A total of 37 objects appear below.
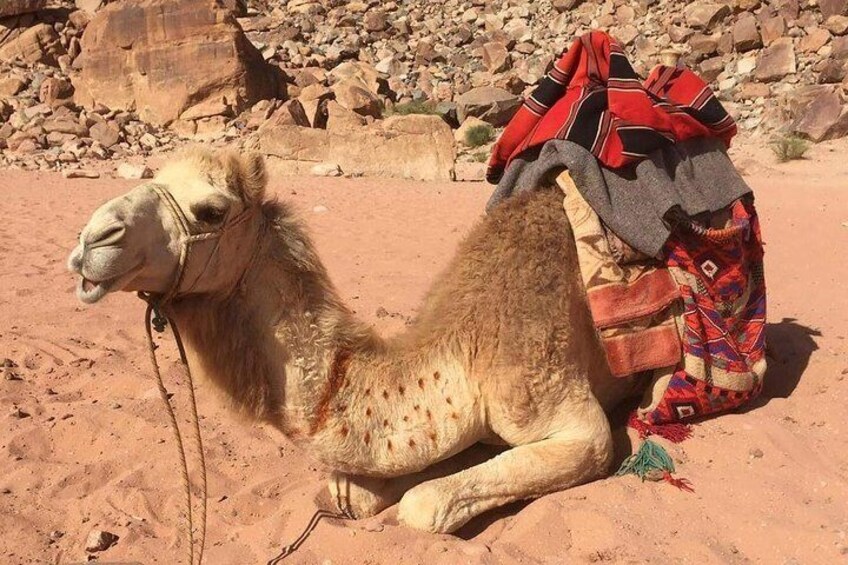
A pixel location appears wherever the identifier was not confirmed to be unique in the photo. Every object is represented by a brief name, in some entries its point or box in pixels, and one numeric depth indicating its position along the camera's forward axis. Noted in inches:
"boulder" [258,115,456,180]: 530.3
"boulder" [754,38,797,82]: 802.8
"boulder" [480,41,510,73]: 1035.9
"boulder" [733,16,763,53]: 884.0
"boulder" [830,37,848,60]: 761.2
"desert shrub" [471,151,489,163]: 636.1
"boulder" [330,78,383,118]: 788.6
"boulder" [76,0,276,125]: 765.9
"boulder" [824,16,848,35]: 820.0
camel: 102.2
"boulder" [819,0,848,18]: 855.7
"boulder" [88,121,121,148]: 695.1
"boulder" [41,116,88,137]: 693.9
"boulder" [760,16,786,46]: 875.4
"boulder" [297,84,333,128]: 727.1
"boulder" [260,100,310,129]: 665.0
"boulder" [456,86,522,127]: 800.3
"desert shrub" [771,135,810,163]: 545.6
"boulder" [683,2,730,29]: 959.0
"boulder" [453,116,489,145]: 719.7
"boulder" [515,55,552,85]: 947.3
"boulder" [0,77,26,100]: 791.7
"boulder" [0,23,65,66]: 890.7
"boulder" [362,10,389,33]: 1207.6
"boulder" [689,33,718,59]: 920.3
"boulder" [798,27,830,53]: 825.5
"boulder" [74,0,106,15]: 1009.4
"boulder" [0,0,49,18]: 908.6
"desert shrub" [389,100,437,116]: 848.9
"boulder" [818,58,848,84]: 722.8
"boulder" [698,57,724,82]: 868.5
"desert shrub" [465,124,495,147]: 703.1
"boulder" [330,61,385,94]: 953.6
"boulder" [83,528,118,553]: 120.2
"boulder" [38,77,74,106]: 779.3
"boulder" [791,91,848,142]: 589.9
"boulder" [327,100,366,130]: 684.1
